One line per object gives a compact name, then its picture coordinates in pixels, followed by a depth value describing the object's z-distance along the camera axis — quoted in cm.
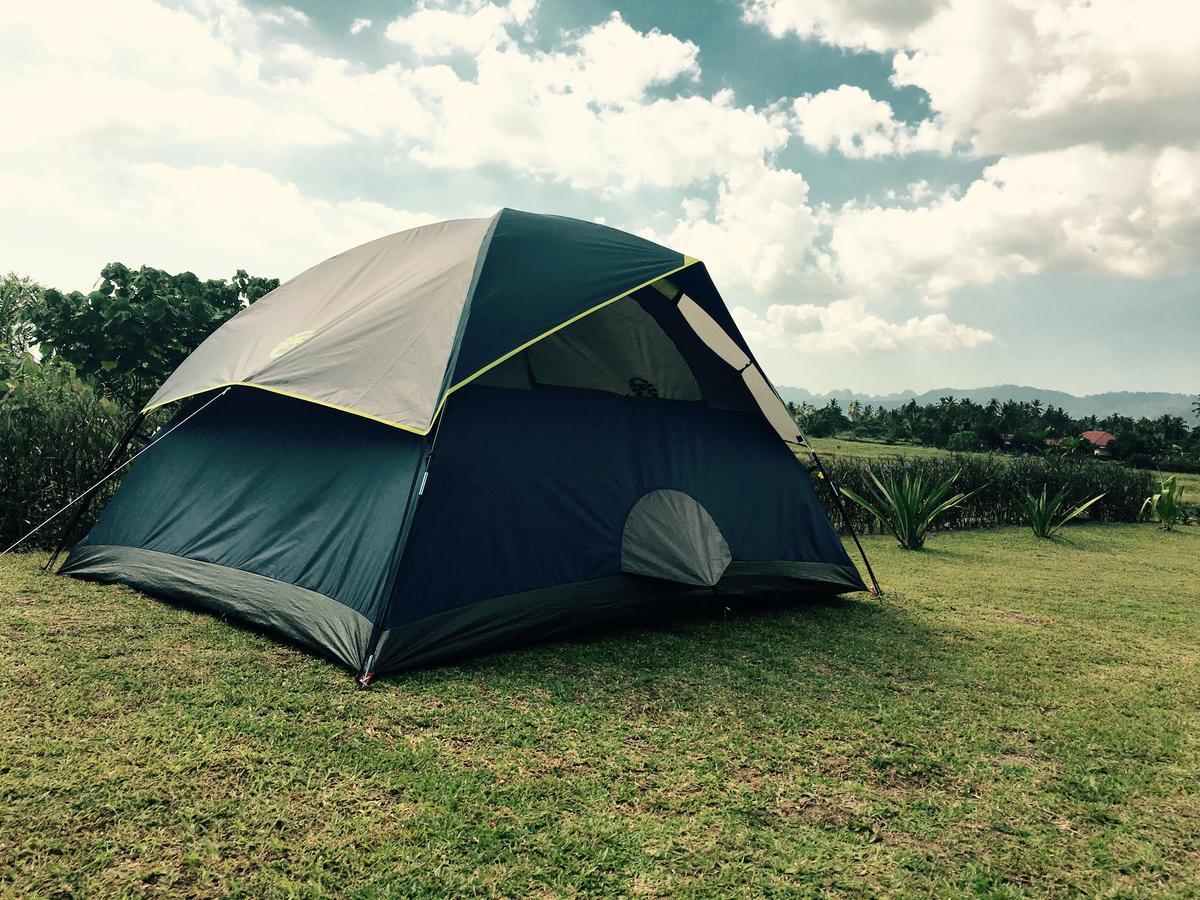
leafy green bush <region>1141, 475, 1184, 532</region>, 1222
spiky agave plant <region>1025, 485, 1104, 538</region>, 999
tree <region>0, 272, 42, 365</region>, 3162
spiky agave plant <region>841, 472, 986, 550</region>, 848
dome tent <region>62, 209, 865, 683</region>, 347
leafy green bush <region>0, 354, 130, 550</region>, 565
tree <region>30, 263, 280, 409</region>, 1223
